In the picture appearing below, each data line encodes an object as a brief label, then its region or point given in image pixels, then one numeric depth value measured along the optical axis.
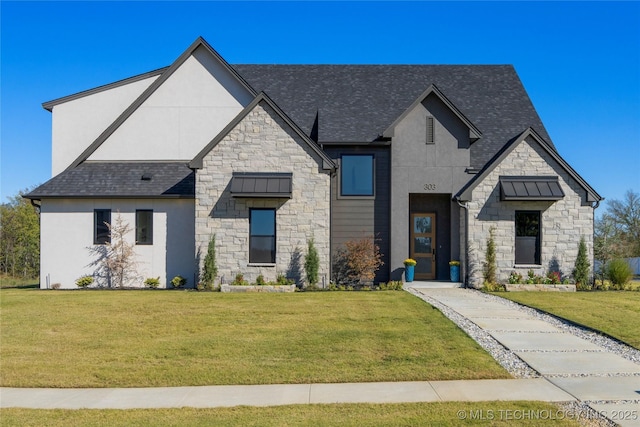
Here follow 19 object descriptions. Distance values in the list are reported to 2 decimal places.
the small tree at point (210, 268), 17.77
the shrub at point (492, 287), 17.84
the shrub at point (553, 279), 18.08
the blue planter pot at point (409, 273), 19.17
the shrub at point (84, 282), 19.23
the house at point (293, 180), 18.22
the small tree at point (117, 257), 19.09
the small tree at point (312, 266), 17.77
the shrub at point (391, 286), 18.02
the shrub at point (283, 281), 17.75
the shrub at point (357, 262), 18.37
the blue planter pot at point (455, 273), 19.16
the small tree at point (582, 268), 18.22
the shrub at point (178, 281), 18.95
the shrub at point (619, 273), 18.53
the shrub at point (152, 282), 19.12
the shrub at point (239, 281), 17.83
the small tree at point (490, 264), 18.34
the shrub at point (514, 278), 18.25
